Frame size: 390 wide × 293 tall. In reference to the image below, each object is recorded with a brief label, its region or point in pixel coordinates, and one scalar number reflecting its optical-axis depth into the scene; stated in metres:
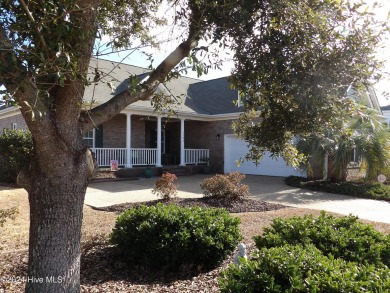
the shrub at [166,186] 10.02
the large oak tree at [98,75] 2.48
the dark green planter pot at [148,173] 17.28
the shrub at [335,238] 3.80
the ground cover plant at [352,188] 12.40
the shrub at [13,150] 13.21
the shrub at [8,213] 3.88
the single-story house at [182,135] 17.59
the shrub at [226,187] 10.20
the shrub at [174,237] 4.53
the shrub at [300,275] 2.53
